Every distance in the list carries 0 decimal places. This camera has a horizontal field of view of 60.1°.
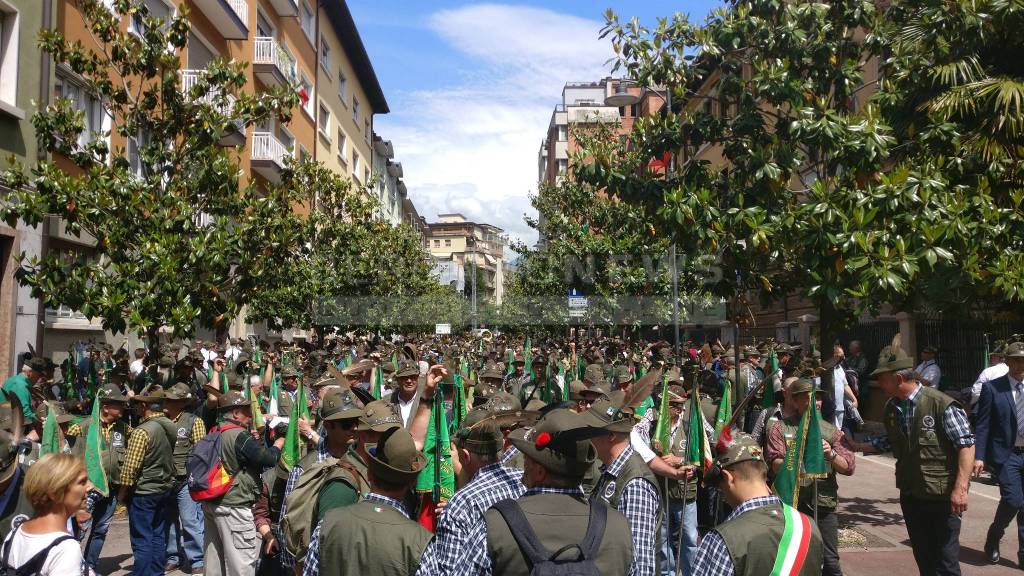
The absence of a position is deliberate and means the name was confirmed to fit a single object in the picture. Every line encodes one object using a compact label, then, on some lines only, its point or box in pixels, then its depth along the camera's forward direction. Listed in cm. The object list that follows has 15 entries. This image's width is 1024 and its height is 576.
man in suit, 768
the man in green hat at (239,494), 648
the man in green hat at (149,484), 715
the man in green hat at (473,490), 331
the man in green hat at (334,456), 428
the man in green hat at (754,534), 335
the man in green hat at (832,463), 601
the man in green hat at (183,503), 757
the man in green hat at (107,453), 713
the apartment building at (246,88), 1388
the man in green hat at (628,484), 367
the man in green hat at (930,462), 595
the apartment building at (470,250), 12610
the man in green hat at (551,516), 297
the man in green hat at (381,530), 347
